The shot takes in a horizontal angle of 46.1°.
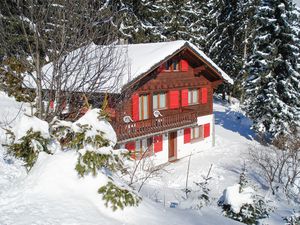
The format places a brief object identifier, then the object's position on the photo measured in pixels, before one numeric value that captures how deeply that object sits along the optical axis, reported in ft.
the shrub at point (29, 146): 21.86
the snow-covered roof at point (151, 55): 60.35
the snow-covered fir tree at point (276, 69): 82.74
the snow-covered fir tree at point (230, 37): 118.62
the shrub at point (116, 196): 19.72
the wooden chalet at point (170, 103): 63.16
